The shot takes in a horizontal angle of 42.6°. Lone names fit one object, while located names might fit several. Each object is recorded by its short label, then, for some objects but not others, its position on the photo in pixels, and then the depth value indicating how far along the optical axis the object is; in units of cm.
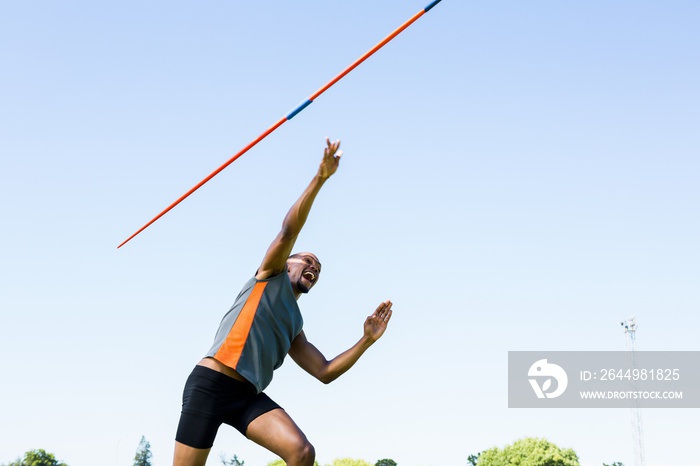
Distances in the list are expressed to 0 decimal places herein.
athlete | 678
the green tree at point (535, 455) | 6900
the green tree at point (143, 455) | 8575
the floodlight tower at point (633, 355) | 5722
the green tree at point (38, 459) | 8412
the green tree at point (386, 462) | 10344
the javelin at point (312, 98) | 787
